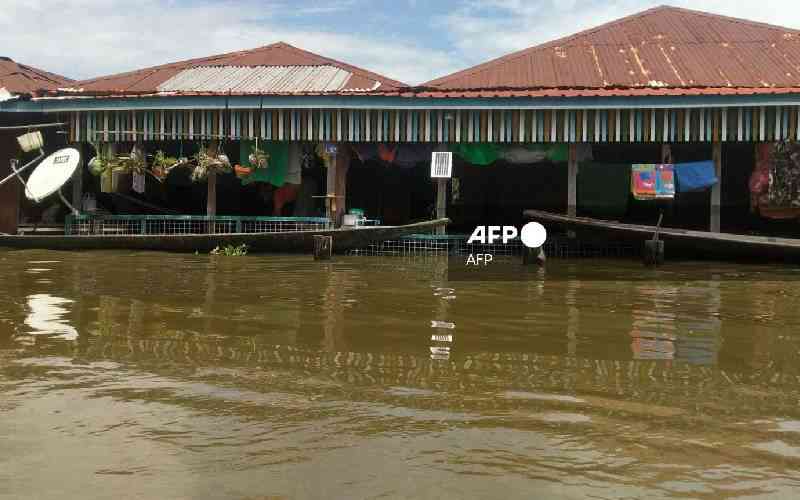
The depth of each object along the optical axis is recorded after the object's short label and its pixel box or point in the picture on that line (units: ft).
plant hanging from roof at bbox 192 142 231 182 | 48.03
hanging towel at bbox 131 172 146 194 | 50.26
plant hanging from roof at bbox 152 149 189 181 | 48.42
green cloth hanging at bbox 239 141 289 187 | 49.70
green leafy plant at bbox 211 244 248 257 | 43.47
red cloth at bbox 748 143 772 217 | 45.60
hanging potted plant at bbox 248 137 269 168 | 48.34
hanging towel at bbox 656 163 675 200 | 45.98
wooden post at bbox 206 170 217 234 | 49.39
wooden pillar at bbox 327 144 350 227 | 48.14
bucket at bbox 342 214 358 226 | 46.61
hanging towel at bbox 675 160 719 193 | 45.75
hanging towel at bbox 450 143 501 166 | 48.08
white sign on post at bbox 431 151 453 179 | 46.75
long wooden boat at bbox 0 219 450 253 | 41.75
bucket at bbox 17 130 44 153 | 49.60
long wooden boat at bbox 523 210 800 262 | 36.17
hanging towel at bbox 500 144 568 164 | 47.65
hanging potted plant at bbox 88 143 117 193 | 48.85
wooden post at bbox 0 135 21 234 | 52.85
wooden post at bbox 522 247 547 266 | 39.09
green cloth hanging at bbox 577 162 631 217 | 47.34
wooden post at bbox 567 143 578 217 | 46.33
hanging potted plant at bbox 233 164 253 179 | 48.49
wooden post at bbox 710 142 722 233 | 45.43
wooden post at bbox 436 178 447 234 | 47.39
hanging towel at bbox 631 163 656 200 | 46.48
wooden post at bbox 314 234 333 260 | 40.32
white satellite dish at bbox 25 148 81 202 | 45.88
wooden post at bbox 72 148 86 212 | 51.03
